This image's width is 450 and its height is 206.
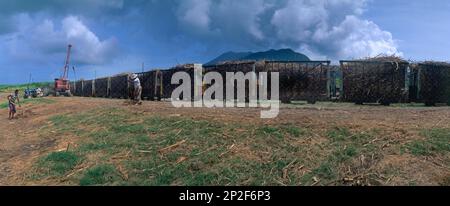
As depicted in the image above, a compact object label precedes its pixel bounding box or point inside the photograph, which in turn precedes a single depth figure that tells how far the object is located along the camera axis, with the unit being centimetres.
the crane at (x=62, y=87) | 4916
